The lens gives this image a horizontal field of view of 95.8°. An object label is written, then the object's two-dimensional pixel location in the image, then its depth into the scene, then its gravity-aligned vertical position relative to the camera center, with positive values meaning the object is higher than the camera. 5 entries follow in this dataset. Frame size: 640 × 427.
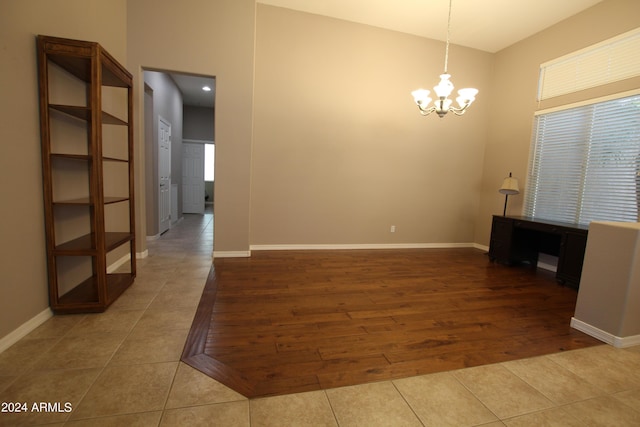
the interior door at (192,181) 8.52 -0.15
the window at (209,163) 10.86 +0.52
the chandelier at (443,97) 3.06 +1.00
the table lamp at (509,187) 4.45 +0.08
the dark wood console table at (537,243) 3.49 -0.68
